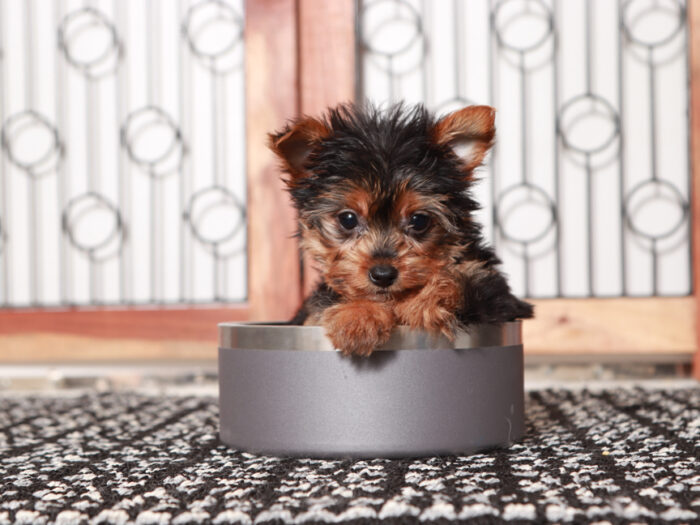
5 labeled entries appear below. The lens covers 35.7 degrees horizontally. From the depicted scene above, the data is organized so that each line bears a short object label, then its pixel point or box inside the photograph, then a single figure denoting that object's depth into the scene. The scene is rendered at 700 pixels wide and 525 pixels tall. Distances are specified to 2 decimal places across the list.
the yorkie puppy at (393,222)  0.61
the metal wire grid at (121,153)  1.10
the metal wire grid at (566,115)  1.05
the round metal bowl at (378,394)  0.61
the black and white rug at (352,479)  0.51
